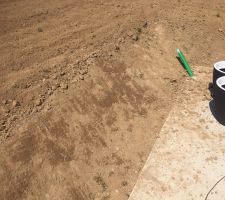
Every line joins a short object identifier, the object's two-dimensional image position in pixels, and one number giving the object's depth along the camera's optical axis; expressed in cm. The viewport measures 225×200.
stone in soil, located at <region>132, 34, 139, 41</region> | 580
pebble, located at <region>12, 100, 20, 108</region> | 434
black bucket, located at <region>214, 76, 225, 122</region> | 419
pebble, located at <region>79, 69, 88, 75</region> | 495
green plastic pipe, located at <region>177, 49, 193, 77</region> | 537
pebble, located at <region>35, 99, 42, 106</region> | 443
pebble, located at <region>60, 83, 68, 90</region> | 470
